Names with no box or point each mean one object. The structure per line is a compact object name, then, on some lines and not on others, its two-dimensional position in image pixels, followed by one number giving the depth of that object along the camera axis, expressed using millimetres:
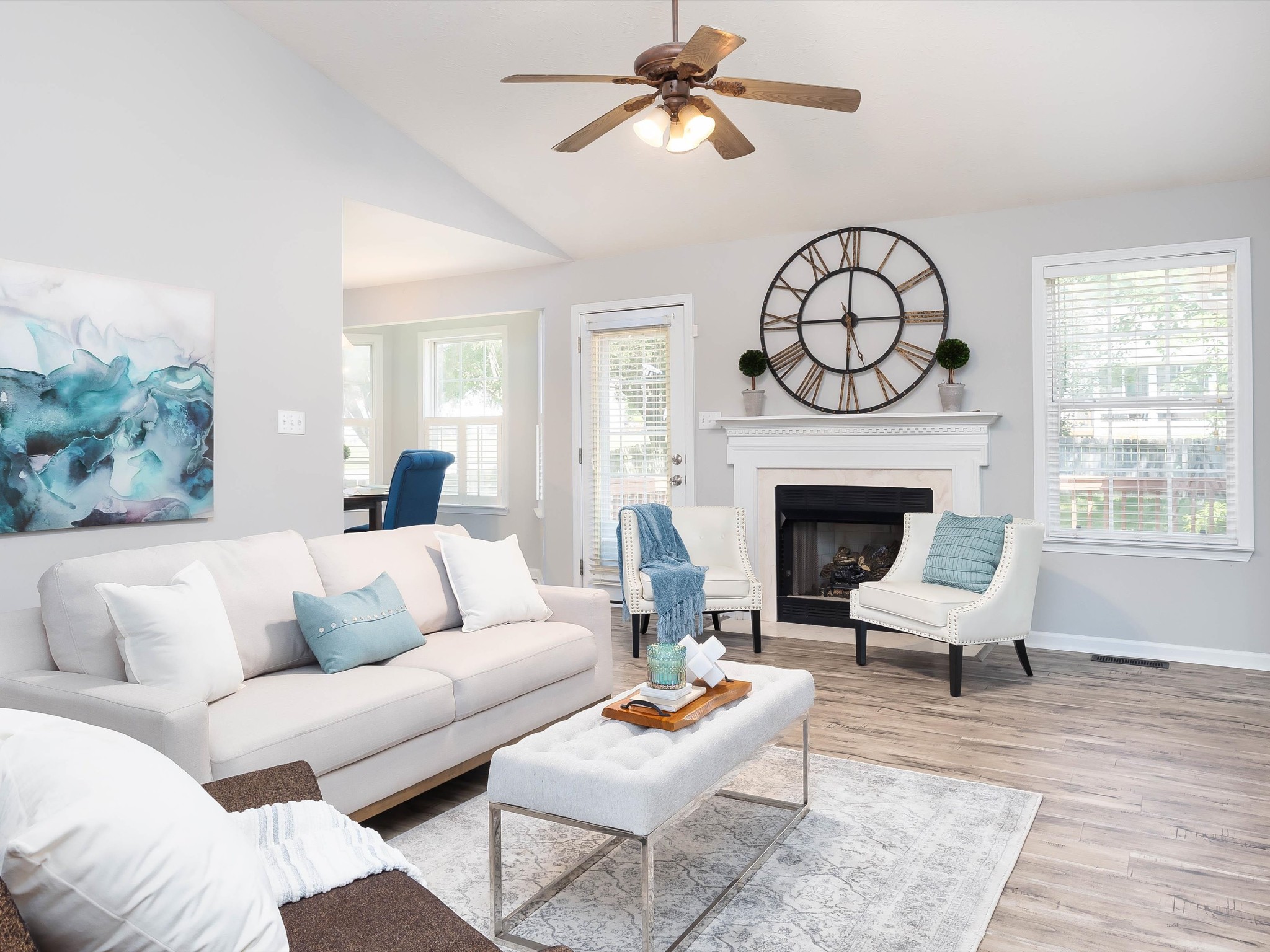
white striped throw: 1467
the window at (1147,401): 4523
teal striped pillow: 4348
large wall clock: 5195
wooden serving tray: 2293
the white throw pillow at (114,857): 897
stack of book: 2348
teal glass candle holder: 2396
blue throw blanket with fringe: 4758
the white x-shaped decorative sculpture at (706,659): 2496
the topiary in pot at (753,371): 5523
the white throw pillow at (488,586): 3438
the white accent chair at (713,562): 4910
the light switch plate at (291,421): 4430
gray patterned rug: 2111
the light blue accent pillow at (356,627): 2818
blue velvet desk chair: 5168
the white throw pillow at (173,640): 2307
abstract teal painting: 3402
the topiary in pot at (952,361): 4949
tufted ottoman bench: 1942
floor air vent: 4582
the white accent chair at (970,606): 4086
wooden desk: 5703
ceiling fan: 2598
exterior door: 5953
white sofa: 2182
